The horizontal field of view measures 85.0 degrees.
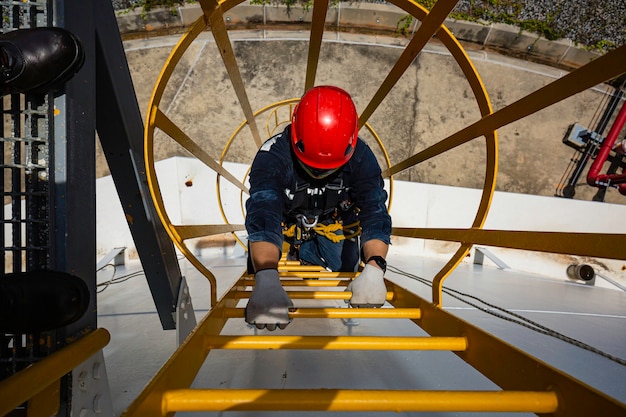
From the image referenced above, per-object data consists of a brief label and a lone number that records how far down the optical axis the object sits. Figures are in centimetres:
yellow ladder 83
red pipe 519
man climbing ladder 151
